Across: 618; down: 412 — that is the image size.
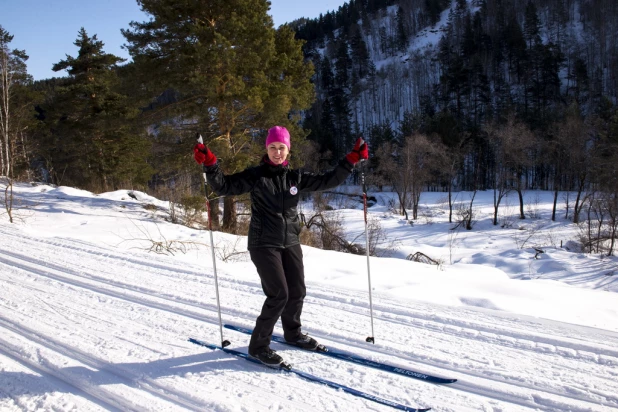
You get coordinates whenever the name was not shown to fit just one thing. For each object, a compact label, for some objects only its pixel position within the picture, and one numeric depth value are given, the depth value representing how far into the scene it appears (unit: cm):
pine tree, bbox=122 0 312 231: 1090
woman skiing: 314
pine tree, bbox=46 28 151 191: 2122
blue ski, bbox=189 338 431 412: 256
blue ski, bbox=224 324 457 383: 292
